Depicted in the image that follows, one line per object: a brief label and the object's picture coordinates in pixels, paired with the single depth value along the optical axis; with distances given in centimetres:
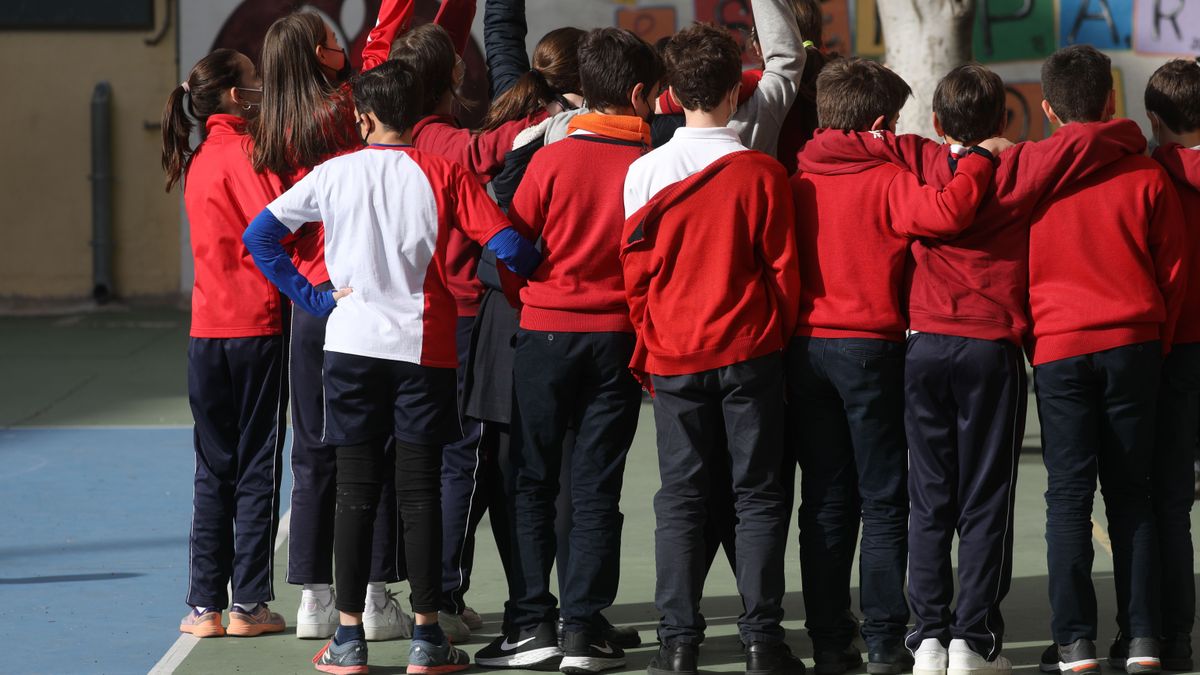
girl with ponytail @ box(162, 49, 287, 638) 1046
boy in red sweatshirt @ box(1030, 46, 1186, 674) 909
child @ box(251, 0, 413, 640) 1015
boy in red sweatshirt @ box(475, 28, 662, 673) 948
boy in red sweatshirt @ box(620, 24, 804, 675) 913
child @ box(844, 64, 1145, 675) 907
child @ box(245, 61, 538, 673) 942
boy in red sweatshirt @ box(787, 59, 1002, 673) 920
